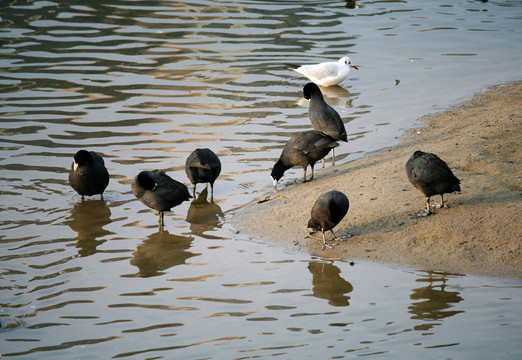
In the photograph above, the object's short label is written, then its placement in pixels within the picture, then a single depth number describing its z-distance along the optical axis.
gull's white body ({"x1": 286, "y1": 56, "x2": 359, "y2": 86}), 30.34
